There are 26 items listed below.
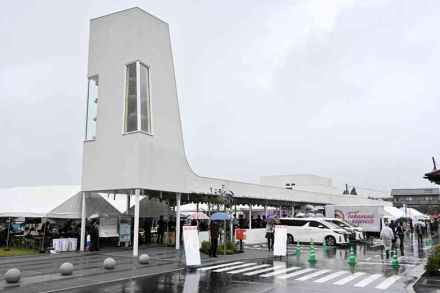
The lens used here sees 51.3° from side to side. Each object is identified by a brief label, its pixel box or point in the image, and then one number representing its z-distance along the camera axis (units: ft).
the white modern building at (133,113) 73.77
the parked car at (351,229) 106.42
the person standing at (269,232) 86.33
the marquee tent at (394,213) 149.61
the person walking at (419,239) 112.78
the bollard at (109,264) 53.01
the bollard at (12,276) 43.14
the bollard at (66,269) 48.03
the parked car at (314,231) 98.22
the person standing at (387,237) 72.59
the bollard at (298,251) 74.49
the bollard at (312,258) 64.34
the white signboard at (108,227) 80.59
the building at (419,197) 411.54
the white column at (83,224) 79.77
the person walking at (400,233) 89.29
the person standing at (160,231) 95.62
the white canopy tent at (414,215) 192.72
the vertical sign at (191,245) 56.13
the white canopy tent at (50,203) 79.71
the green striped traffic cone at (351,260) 62.75
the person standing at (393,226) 107.78
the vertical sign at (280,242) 69.92
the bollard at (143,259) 58.49
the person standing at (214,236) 68.28
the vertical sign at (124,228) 81.92
